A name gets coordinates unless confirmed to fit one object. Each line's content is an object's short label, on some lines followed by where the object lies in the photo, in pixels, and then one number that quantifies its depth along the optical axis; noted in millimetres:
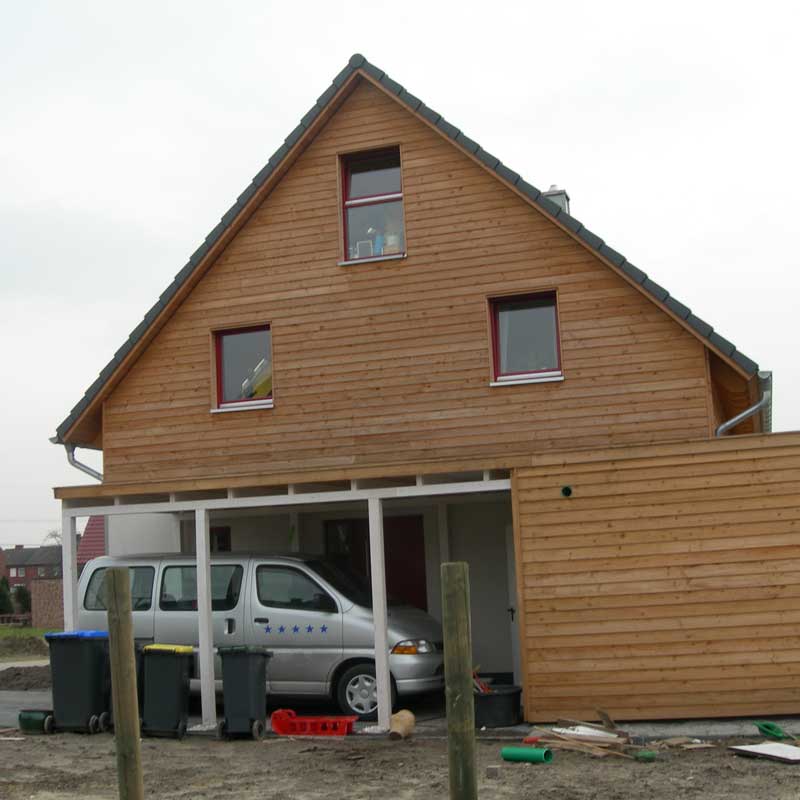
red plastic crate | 13062
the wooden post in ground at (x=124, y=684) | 7602
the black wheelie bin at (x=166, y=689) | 13250
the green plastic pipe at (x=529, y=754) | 10883
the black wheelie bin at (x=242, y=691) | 13055
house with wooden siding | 12922
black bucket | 13141
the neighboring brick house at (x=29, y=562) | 112812
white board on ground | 10562
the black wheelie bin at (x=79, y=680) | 13406
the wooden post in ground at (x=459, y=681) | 7223
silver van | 14023
